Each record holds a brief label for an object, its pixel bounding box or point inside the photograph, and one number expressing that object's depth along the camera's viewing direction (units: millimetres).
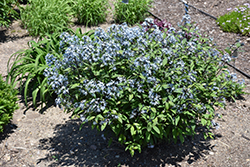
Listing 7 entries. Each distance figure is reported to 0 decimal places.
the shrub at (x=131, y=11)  6746
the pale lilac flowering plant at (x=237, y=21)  5789
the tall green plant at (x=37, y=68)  4121
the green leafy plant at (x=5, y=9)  5714
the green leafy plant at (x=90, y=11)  6578
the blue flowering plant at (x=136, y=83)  2713
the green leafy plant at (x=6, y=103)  3554
